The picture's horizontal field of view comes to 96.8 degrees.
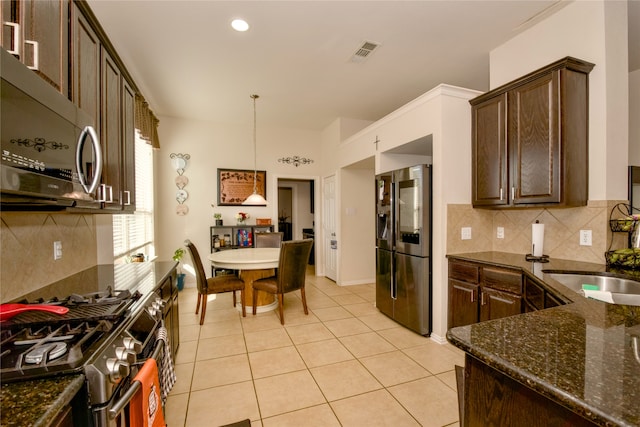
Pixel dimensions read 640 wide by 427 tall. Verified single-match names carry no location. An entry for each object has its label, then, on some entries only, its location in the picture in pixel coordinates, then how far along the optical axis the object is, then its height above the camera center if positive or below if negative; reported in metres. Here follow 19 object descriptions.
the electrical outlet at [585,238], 2.19 -0.22
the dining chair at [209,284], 3.21 -0.86
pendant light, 4.15 +0.67
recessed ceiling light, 2.46 +1.66
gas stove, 0.81 -0.43
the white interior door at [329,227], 5.21 -0.29
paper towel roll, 2.45 -0.25
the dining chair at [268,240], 4.57 -0.44
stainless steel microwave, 0.83 +0.25
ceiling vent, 2.83 +1.67
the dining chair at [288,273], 3.27 -0.72
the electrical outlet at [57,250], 1.77 -0.23
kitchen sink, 1.61 -0.48
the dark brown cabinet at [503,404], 0.69 -0.53
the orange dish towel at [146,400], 1.01 -0.69
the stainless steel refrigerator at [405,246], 2.90 -0.38
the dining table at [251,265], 3.26 -0.60
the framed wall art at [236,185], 5.15 +0.51
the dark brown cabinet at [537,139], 2.12 +0.59
